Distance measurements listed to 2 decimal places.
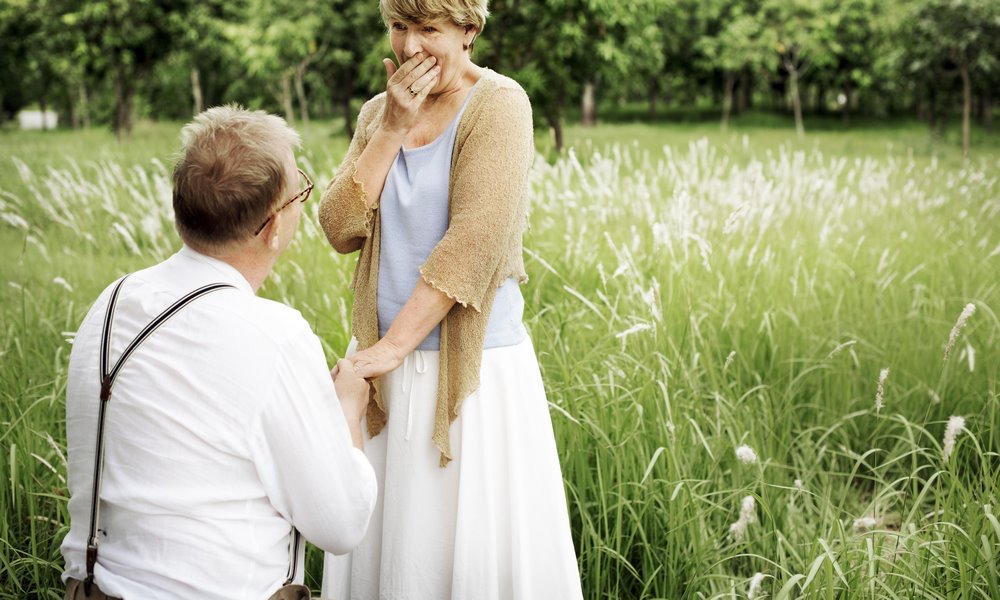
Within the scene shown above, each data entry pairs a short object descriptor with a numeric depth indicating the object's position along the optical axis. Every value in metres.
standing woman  2.01
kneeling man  1.55
